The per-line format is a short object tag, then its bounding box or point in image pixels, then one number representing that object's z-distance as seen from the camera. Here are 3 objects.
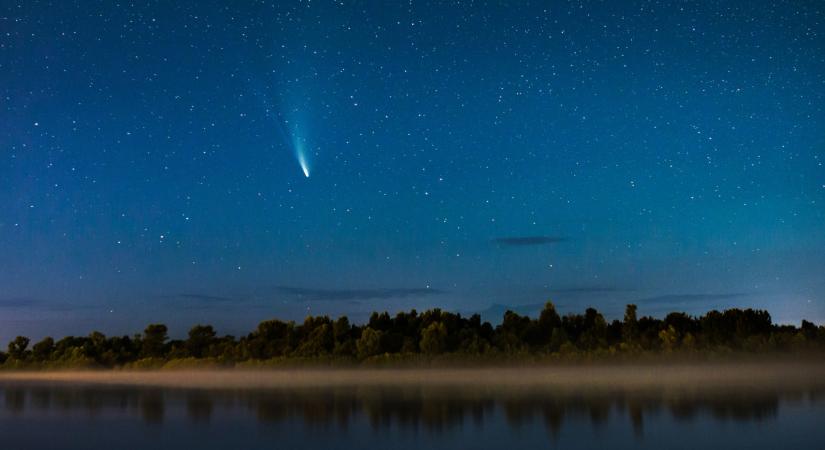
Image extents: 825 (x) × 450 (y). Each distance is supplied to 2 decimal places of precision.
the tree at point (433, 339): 95.69
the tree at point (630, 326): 94.44
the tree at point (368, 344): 98.69
